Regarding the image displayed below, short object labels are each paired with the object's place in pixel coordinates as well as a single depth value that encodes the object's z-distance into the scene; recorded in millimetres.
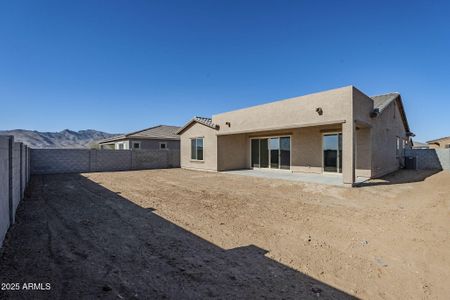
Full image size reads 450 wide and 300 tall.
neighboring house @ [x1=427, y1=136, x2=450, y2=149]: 26922
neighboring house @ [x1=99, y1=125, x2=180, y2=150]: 23469
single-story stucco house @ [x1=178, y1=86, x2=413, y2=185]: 10234
